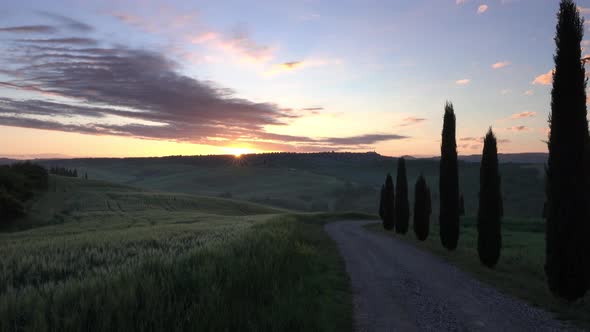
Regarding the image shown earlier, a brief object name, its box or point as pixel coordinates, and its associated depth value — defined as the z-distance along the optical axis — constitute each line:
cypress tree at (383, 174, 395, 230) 42.06
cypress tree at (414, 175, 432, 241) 28.83
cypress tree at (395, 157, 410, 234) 35.88
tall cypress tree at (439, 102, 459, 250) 22.22
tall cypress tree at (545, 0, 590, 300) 10.73
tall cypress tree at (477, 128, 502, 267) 16.53
